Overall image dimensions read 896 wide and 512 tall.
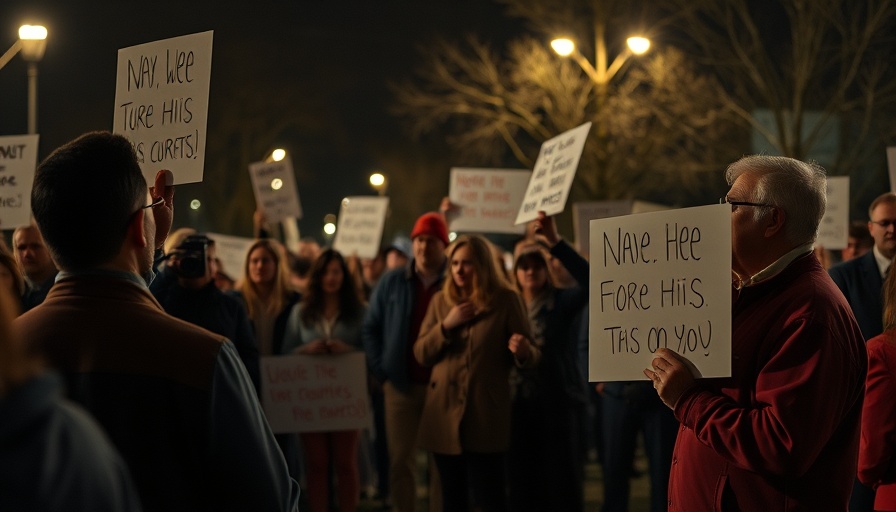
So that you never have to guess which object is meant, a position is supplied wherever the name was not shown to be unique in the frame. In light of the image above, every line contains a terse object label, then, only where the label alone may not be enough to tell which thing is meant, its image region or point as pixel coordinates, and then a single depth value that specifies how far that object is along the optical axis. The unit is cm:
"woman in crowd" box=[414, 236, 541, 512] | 706
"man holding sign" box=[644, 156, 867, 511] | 336
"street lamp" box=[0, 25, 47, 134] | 1204
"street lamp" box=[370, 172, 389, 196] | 4082
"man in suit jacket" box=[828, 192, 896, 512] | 707
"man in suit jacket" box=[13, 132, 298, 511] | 253
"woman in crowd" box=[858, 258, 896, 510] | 445
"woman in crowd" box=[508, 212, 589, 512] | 754
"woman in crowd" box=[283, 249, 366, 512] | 815
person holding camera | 688
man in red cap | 805
